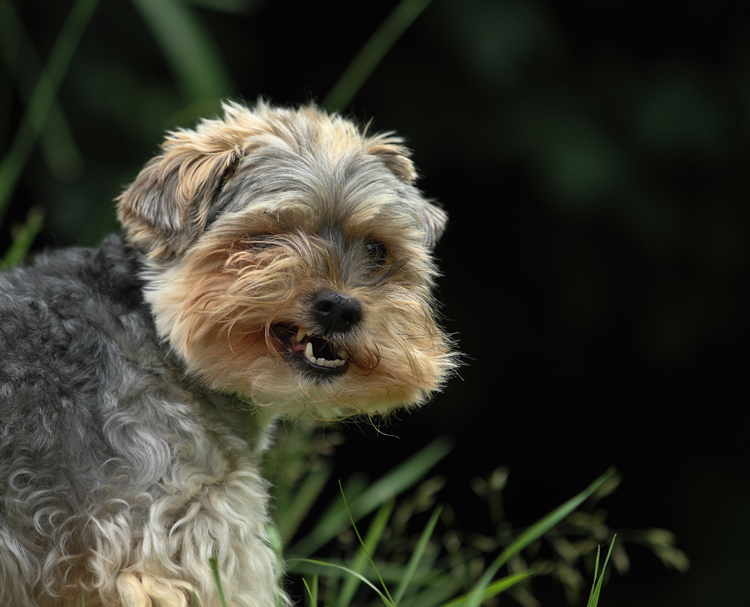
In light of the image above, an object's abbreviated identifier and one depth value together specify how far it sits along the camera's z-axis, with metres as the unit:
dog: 4.95
